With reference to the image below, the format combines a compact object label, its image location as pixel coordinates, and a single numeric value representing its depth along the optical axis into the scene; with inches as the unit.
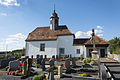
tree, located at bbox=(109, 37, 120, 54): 1564.5
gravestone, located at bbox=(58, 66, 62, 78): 312.6
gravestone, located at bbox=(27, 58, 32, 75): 348.1
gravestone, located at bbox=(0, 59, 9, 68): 500.7
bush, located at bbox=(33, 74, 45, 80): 259.9
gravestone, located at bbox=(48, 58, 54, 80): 248.6
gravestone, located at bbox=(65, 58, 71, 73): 381.1
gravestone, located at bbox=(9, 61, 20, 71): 384.3
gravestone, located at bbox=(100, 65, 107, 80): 201.0
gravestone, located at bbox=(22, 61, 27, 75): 336.4
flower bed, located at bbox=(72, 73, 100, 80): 253.8
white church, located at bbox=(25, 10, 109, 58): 828.1
